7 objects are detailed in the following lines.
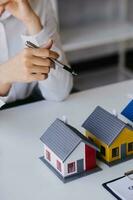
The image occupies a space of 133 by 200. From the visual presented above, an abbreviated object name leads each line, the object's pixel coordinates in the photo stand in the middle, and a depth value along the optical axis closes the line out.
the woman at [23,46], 1.03
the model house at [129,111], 1.02
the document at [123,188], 0.82
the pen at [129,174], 0.87
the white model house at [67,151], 0.86
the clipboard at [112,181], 0.83
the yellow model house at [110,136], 0.90
